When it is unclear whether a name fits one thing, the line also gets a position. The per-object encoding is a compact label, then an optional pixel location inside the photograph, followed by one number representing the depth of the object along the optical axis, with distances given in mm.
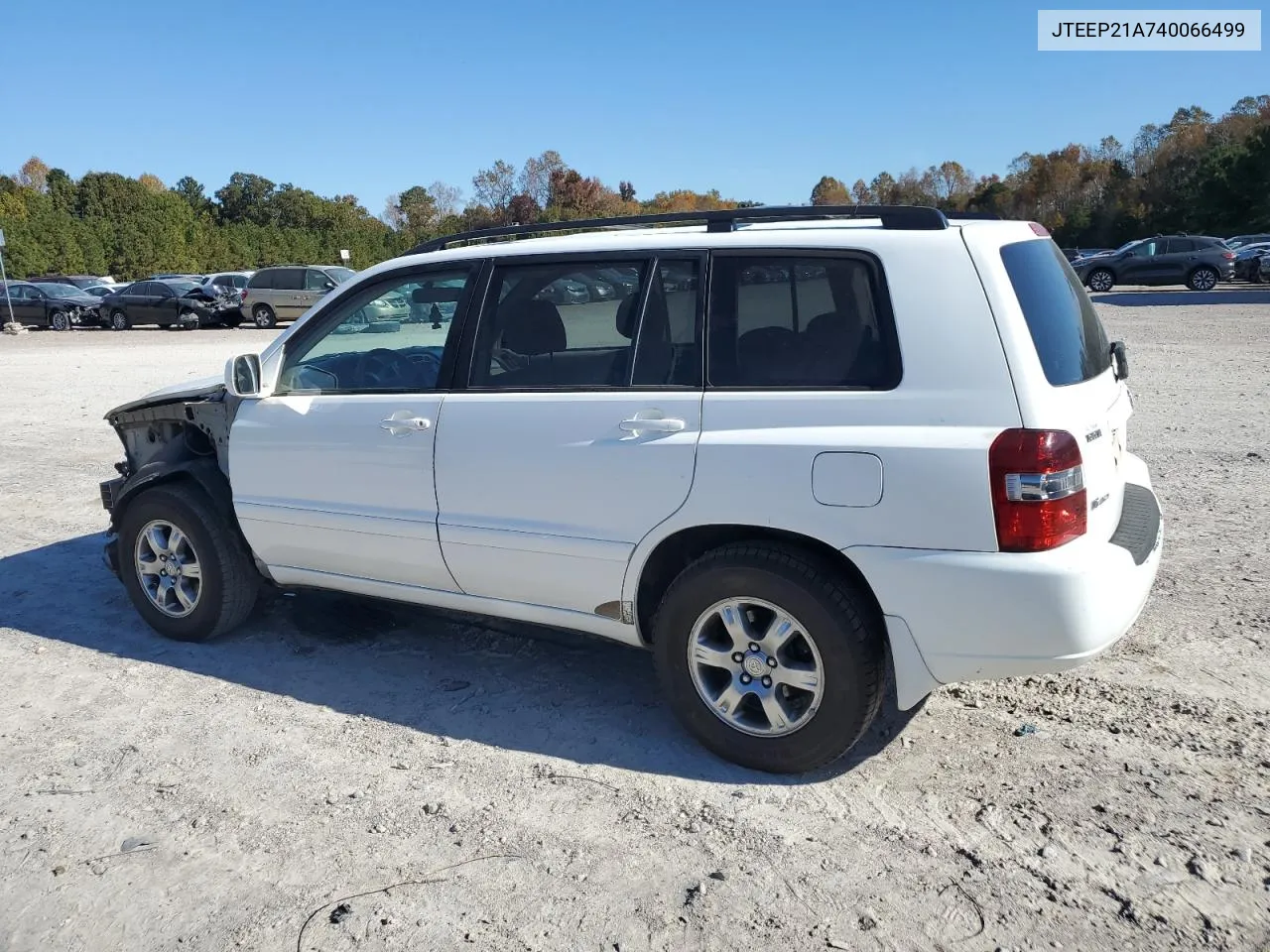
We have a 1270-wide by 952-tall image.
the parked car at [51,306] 32688
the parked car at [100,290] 33956
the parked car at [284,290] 30109
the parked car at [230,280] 33812
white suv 3256
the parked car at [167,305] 31344
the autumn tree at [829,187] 111688
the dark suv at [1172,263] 32500
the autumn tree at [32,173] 137750
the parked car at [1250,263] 35688
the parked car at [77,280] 43688
